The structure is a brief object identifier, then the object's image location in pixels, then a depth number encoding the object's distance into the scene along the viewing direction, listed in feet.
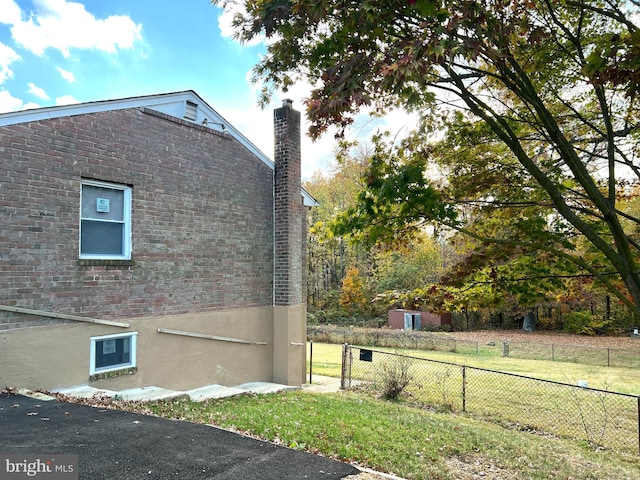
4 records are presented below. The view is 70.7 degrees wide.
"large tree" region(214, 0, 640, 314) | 13.48
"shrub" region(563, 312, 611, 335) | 111.14
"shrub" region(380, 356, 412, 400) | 38.83
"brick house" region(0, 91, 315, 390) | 23.62
